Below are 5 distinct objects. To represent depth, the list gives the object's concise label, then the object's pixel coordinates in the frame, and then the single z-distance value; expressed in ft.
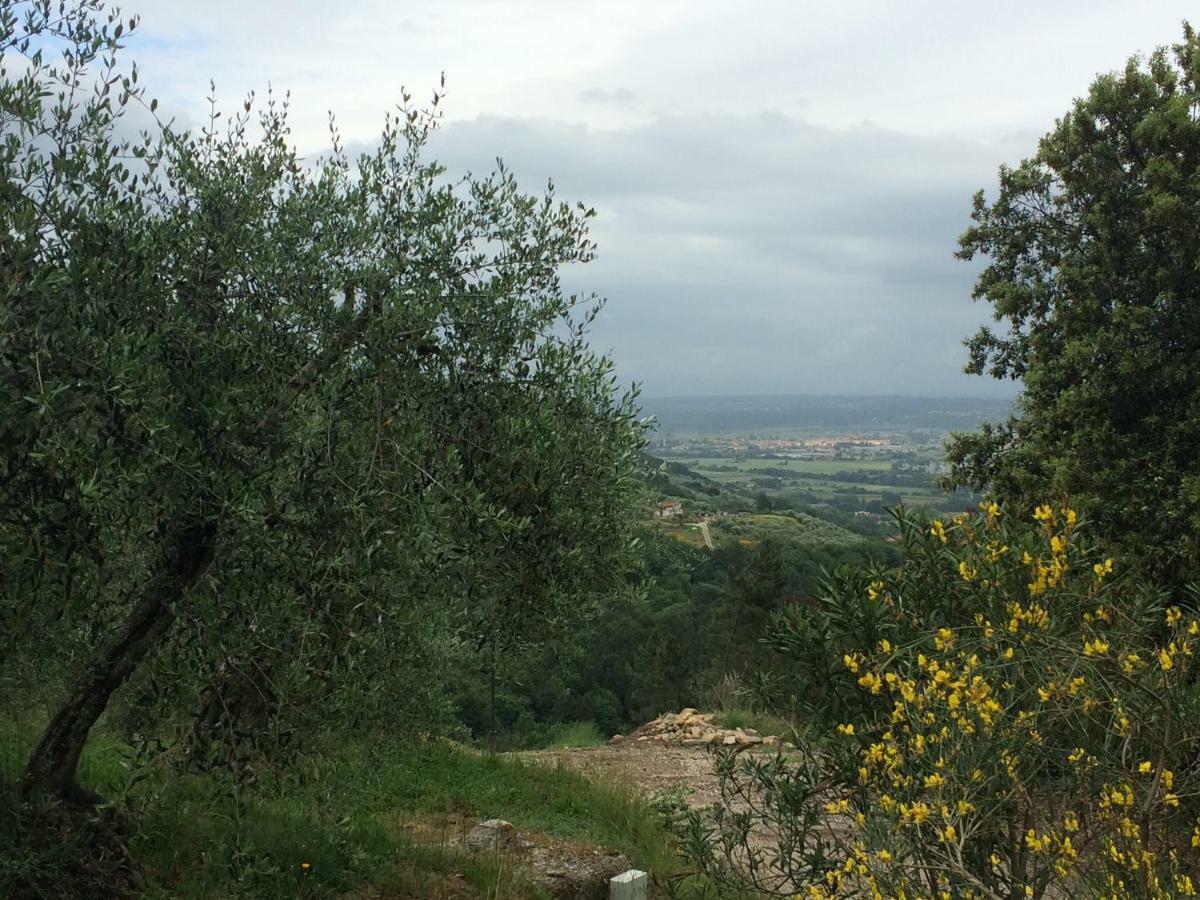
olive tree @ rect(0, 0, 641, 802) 17.20
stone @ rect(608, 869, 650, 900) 27.96
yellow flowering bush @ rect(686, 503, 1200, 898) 17.90
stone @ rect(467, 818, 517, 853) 34.27
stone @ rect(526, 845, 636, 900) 32.01
